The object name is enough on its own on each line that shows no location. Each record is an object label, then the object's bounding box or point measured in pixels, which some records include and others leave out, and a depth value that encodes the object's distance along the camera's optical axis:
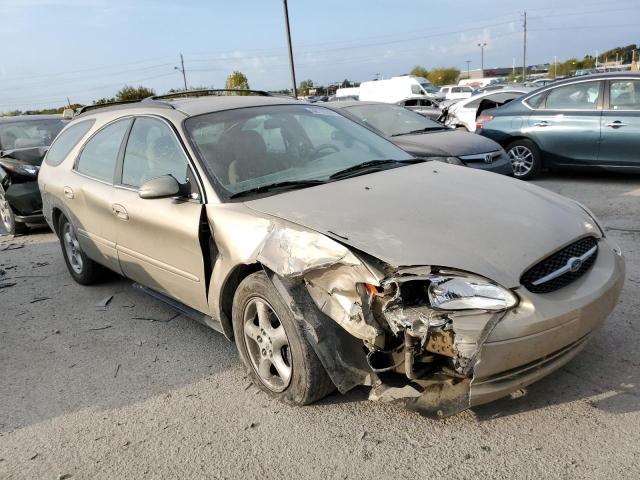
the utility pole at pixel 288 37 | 24.95
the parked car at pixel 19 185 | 7.61
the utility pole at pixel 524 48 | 67.78
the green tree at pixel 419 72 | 92.50
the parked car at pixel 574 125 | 7.82
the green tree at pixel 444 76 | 90.19
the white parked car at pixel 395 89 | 32.53
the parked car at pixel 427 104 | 18.03
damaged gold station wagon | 2.55
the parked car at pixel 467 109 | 12.32
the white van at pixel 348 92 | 40.76
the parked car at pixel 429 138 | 7.51
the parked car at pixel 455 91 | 38.16
